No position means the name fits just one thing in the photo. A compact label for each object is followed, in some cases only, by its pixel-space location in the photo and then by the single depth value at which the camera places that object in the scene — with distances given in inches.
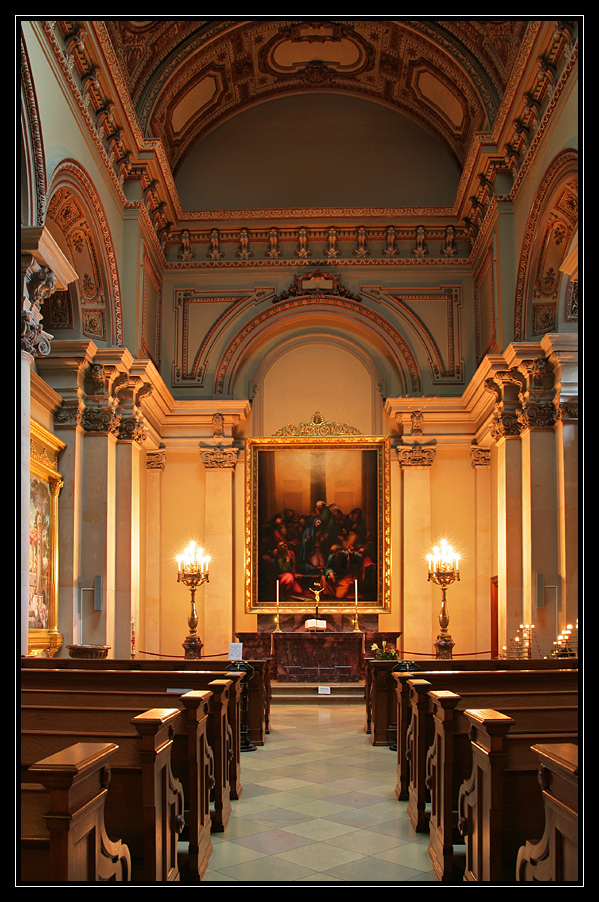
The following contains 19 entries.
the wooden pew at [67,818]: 134.4
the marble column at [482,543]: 682.2
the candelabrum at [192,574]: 519.5
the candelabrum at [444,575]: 543.2
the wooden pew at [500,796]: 182.4
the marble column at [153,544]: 692.1
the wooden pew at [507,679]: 279.3
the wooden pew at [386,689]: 404.8
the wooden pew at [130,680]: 275.1
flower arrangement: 464.8
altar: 643.5
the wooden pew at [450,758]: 225.5
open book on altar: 628.4
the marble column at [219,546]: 679.7
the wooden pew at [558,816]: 132.6
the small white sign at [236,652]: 410.0
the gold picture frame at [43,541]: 475.2
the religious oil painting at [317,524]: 706.2
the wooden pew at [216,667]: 378.3
